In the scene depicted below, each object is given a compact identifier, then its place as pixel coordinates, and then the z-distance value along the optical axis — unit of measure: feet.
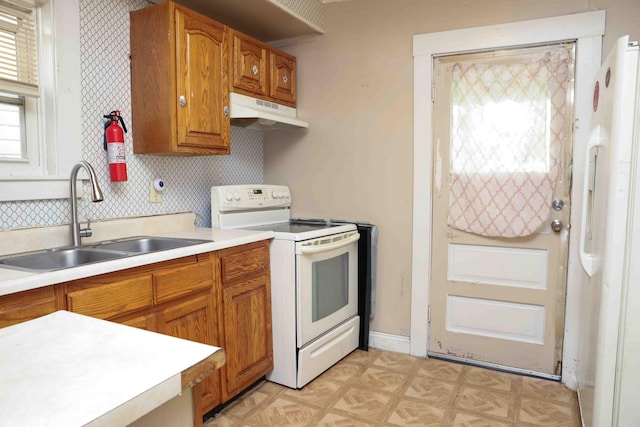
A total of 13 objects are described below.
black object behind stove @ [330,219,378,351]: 9.89
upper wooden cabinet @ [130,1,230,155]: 7.31
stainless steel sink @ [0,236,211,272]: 5.96
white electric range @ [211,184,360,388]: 8.14
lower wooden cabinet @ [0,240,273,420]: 5.02
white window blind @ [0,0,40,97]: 6.37
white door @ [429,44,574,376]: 8.45
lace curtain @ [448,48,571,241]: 8.41
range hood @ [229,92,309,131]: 8.64
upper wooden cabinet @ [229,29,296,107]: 8.67
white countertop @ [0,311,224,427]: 1.96
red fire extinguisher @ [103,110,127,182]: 7.24
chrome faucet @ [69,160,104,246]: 6.61
